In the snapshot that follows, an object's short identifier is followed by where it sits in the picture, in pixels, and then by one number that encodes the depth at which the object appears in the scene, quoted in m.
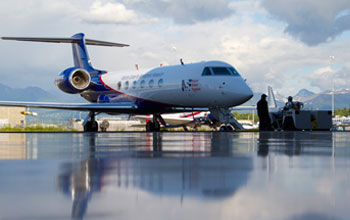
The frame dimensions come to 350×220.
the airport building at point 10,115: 115.57
